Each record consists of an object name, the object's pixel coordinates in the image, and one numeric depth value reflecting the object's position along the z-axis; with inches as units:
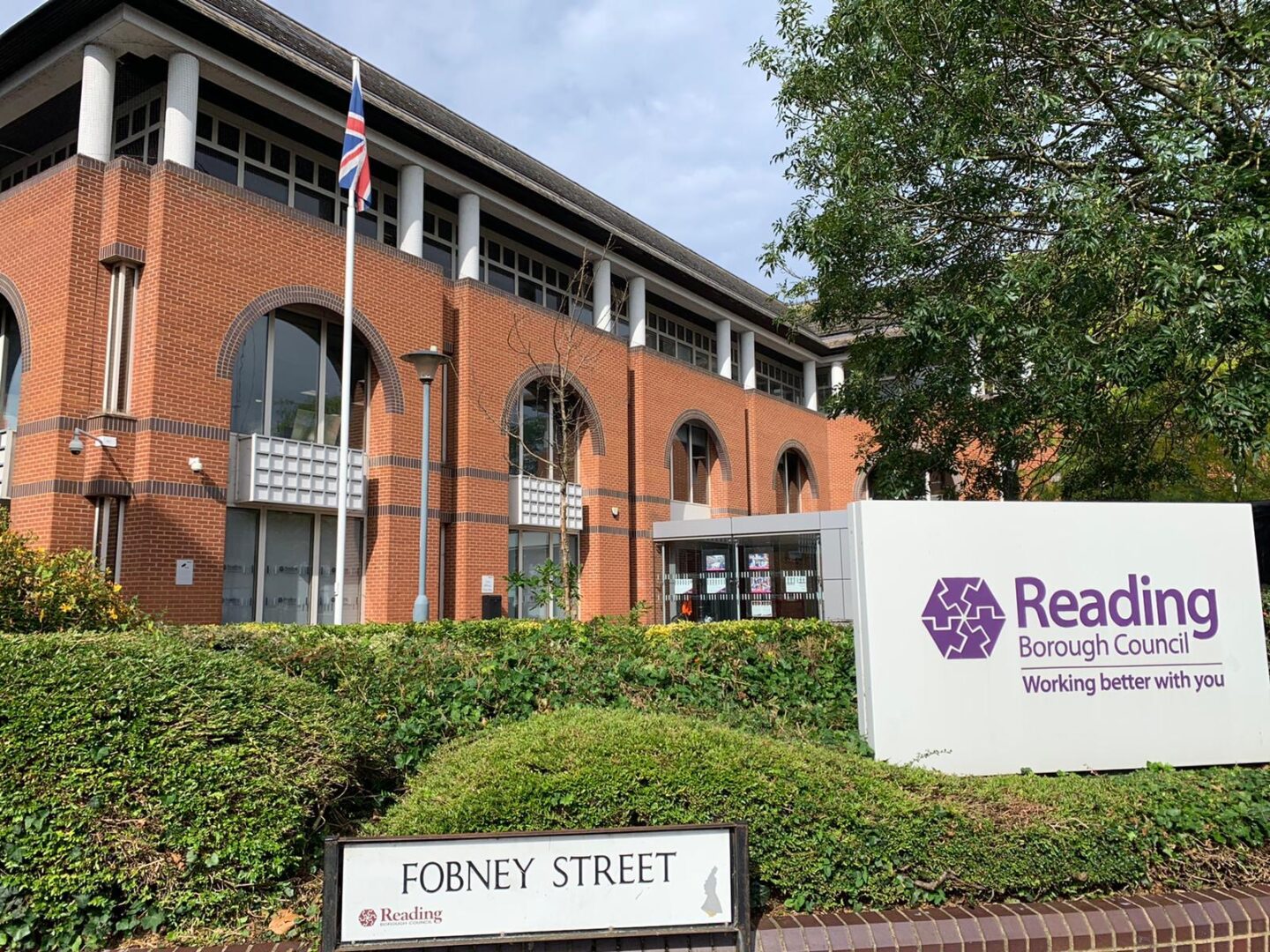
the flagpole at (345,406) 555.2
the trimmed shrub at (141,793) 154.8
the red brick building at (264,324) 534.3
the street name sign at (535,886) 141.6
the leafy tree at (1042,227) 329.4
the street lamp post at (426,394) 536.7
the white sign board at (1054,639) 227.5
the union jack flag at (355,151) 560.7
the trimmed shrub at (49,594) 288.5
